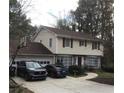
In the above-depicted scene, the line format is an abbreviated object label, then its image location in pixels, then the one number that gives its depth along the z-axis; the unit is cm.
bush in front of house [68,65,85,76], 814
